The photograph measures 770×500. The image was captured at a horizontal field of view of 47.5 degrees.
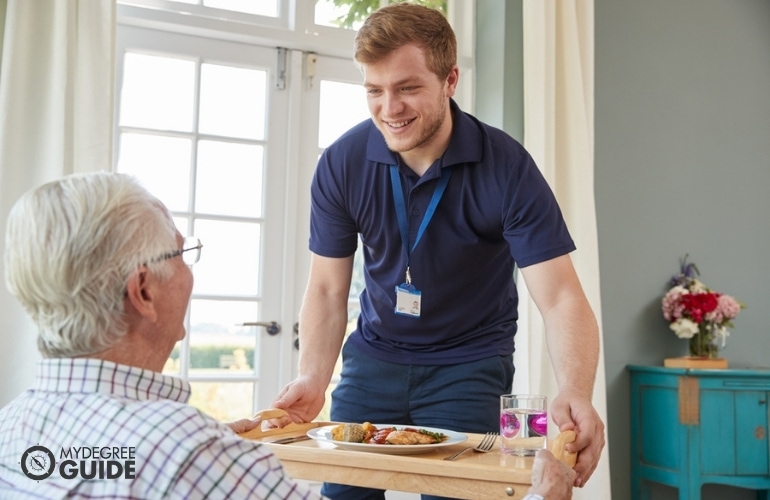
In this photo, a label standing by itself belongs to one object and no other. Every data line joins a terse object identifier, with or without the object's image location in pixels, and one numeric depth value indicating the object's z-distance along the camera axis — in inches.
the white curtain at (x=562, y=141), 141.3
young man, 79.0
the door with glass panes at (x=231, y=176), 132.5
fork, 60.0
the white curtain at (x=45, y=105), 108.0
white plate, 57.2
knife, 61.6
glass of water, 59.4
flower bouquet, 154.2
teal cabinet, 141.9
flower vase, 155.7
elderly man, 39.4
